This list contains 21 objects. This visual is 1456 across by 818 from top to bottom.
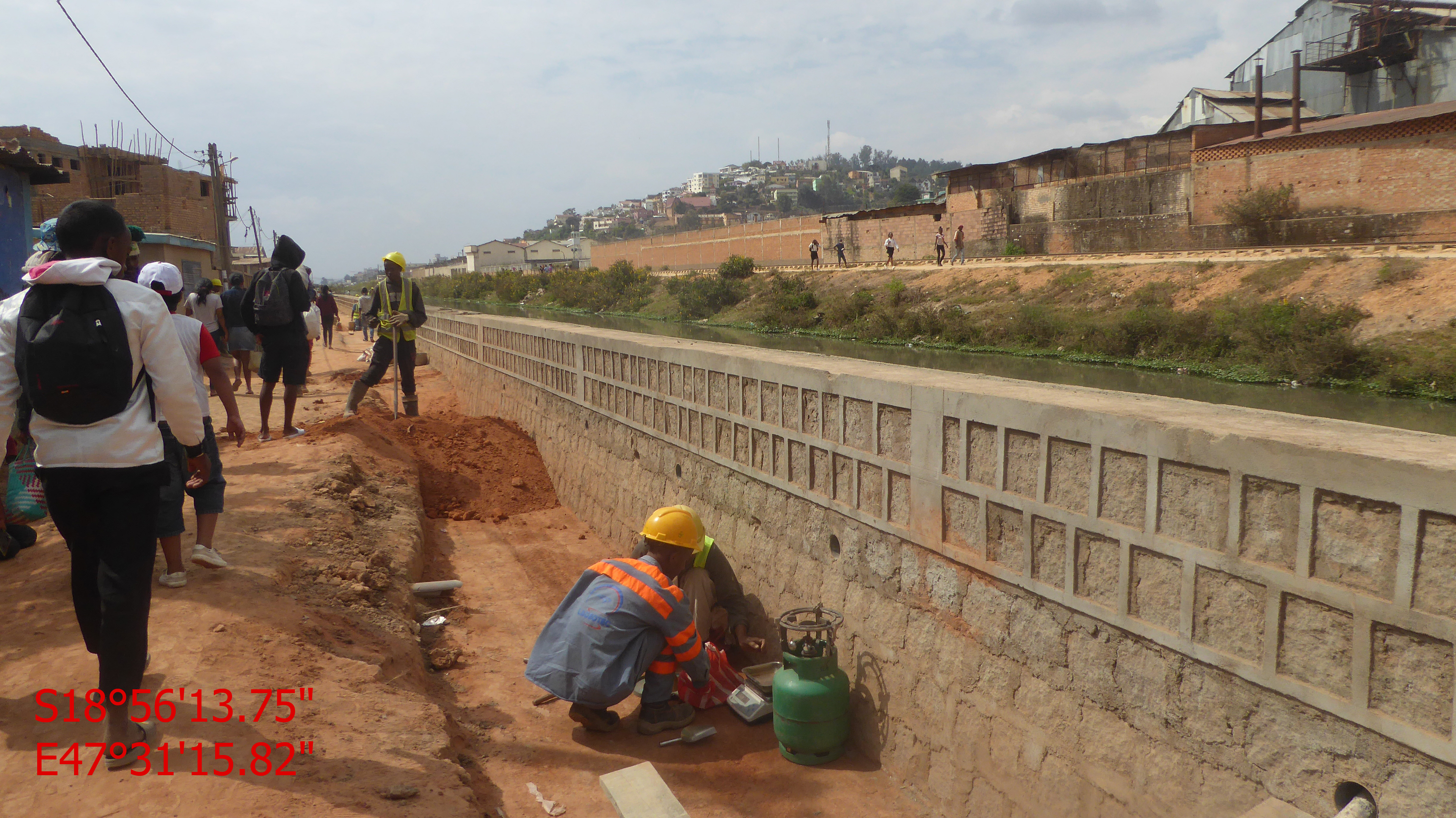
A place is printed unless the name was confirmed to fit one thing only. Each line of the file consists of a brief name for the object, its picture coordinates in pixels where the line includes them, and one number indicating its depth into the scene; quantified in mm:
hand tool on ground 5078
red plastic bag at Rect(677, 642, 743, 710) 5469
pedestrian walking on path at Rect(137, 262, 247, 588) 4465
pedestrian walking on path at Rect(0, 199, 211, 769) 2996
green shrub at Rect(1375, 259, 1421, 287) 16938
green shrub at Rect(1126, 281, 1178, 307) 20797
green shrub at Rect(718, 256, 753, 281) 39656
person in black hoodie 7785
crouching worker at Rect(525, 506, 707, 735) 4770
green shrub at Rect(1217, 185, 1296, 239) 24250
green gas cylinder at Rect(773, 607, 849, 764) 4738
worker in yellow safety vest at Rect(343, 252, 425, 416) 10055
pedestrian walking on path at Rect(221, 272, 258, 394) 10414
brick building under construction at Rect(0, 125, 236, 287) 23078
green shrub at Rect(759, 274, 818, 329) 30359
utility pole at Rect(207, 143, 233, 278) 25250
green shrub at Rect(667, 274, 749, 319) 36875
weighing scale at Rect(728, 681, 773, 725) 5297
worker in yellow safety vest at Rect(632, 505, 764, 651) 5801
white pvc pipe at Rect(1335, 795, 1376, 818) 2570
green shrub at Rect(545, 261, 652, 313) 46750
